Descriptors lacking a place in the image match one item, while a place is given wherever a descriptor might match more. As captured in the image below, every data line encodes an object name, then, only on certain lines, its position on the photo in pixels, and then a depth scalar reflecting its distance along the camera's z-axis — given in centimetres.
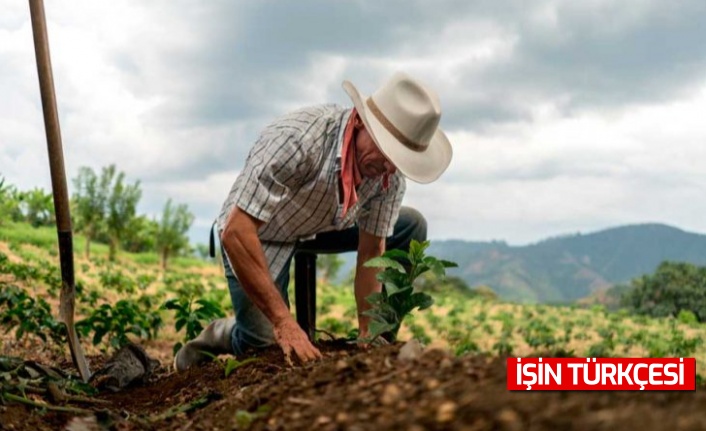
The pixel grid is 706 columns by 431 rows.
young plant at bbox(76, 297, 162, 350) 523
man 344
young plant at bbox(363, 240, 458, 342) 328
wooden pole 473
